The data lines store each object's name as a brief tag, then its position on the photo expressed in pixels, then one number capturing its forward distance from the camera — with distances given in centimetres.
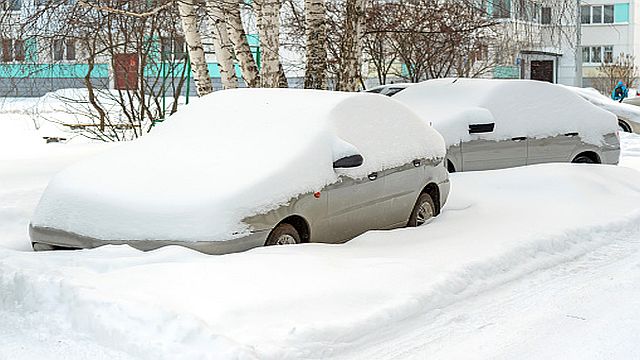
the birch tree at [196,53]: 1411
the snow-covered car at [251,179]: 752
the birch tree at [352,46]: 1355
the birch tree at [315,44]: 1349
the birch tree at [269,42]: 1316
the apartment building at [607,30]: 6041
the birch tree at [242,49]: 1342
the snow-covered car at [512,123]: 1325
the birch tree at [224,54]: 1417
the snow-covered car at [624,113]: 2630
